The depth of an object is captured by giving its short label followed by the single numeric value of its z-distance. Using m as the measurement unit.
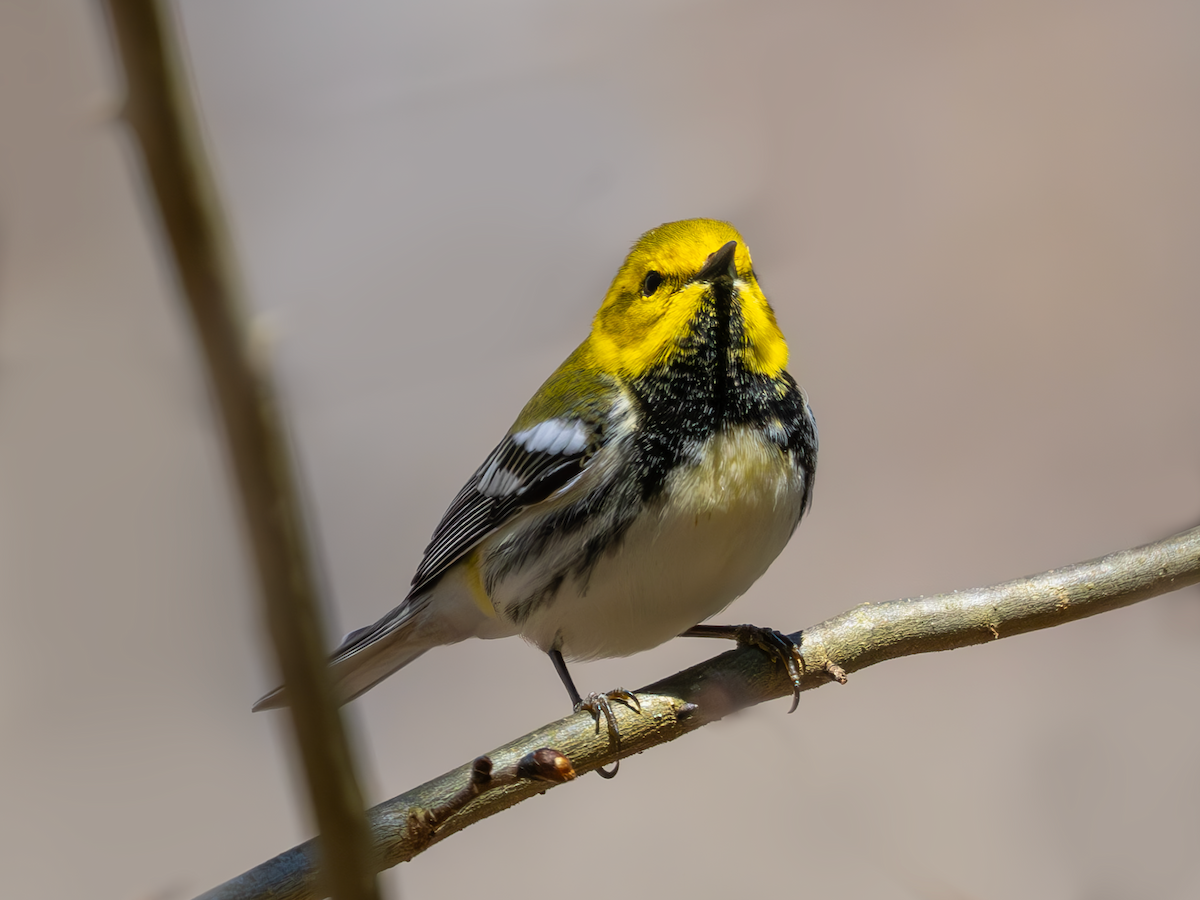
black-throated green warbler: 2.55
